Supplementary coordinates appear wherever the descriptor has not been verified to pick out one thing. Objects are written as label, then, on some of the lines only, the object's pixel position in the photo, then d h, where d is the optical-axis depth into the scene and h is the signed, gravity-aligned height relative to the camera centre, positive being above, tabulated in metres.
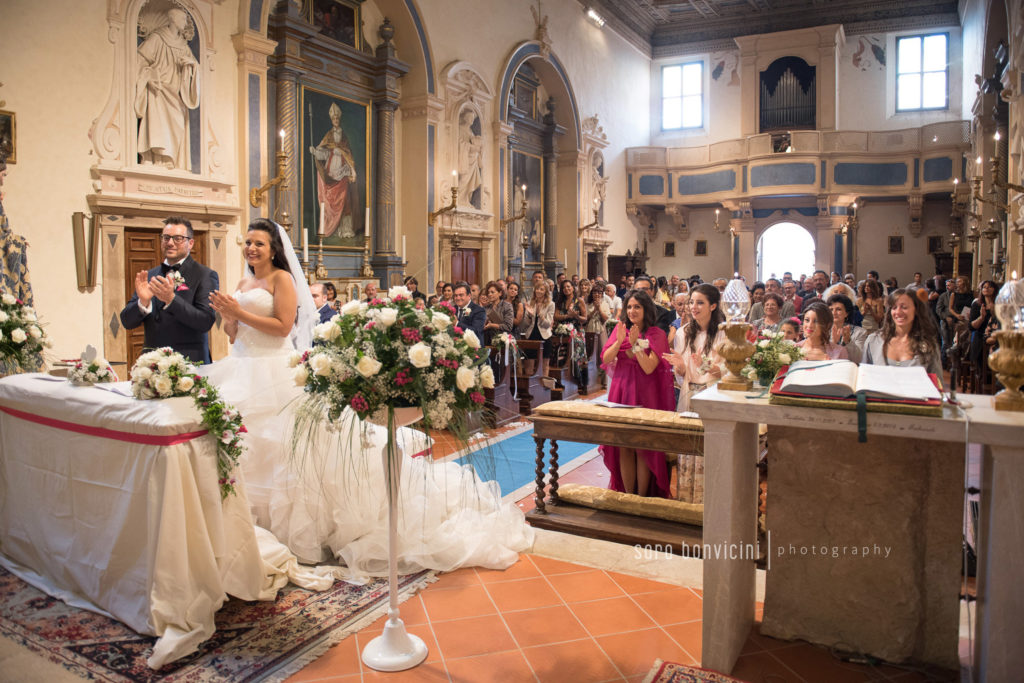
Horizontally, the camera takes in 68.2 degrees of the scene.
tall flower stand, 3.02 -1.33
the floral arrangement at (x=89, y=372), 3.71 -0.33
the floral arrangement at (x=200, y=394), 3.25 -0.40
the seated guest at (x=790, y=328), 5.46 -0.20
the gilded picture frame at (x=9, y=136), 6.27 +1.42
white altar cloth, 3.10 -0.95
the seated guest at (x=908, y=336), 4.57 -0.22
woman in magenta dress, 4.89 -0.52
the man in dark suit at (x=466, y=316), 8.07 -0.13
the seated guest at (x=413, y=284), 10.20 +0.26
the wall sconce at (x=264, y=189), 8.59 +1.31
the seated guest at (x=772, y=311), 6.65 -0.09
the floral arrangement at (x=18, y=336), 4.38 -0.19
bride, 3.97 -0.94
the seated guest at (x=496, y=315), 8.48 -0.15
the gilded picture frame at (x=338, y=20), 10.20 +3.92
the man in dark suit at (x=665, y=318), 6.01 -0.14
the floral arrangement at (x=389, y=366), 2.91 -0.25
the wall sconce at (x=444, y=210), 11.70 +1.45
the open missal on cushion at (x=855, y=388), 2.62 -0.32
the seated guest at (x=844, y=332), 5.37 -0.24
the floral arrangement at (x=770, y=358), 3.48 -0.27
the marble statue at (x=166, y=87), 7.50 +2.21
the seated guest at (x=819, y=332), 5.11 -0.22
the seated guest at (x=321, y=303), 6.79 +0.00
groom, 4.24 +0.00
